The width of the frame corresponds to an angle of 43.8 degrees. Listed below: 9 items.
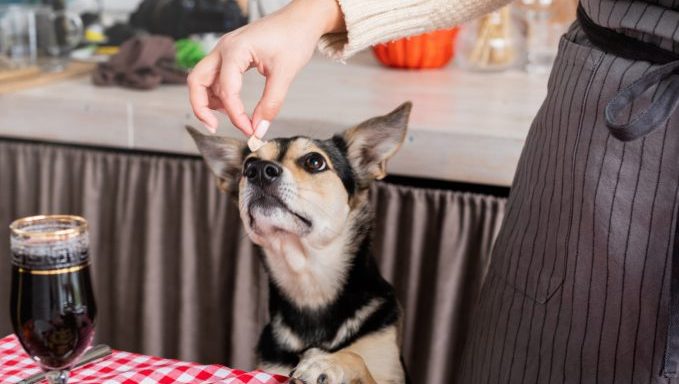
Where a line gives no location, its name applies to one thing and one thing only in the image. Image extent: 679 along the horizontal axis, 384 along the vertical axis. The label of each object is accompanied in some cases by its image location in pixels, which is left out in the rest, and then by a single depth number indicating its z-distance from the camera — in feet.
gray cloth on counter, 6.75
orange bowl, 7.32
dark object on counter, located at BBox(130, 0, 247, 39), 8.05
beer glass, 2.72
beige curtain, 5.87
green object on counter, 7.31
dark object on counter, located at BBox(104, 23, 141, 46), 8.84
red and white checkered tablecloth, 3.15
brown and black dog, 3.98
